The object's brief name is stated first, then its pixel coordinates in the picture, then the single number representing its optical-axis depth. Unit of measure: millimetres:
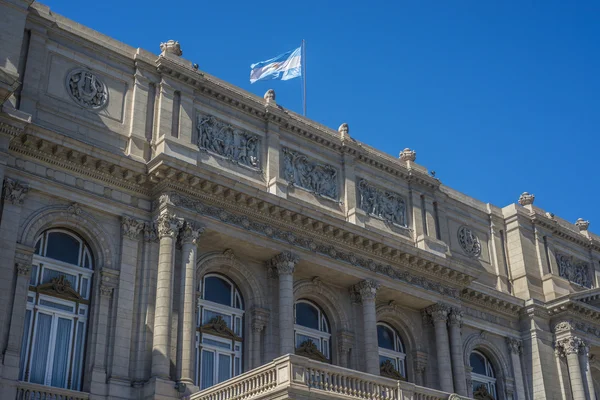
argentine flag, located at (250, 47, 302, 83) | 38312
